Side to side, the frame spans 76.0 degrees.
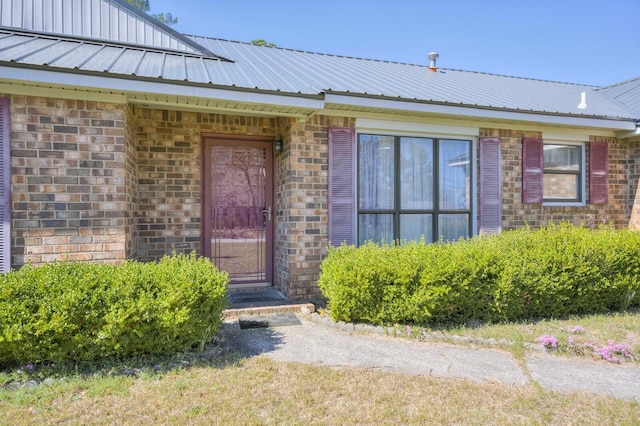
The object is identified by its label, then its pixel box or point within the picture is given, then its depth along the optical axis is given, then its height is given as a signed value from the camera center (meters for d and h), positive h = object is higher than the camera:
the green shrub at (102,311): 3.35 -0.88
